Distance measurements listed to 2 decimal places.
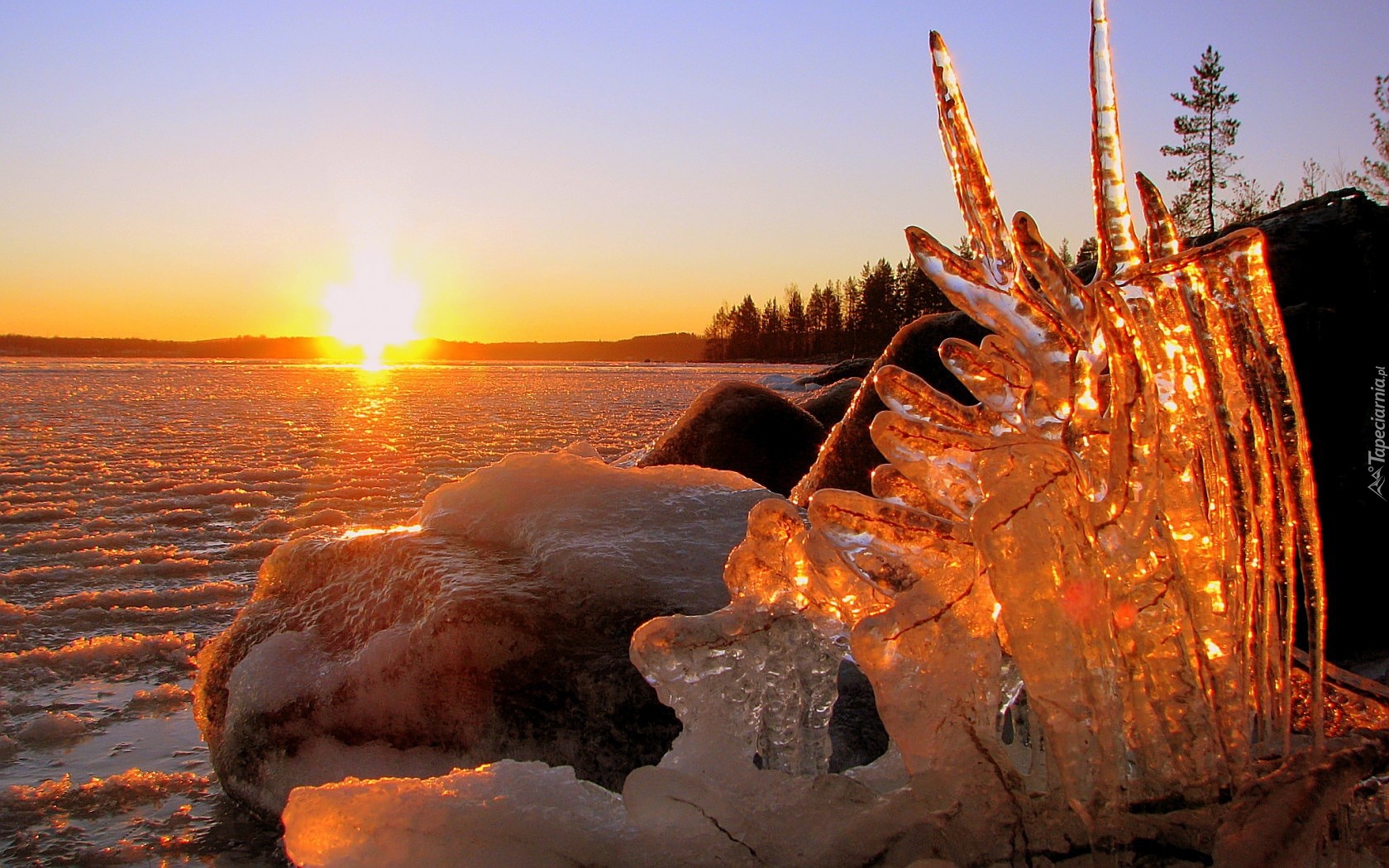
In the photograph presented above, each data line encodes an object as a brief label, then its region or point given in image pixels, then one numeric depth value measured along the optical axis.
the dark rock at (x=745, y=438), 5.45
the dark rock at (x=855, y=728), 1.88
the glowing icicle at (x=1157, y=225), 1.48
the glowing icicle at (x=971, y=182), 1.21
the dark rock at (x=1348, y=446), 3.42
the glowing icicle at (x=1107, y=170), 1.08
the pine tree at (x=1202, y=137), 46.50
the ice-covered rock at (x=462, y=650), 2.04
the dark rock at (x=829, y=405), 6.95
